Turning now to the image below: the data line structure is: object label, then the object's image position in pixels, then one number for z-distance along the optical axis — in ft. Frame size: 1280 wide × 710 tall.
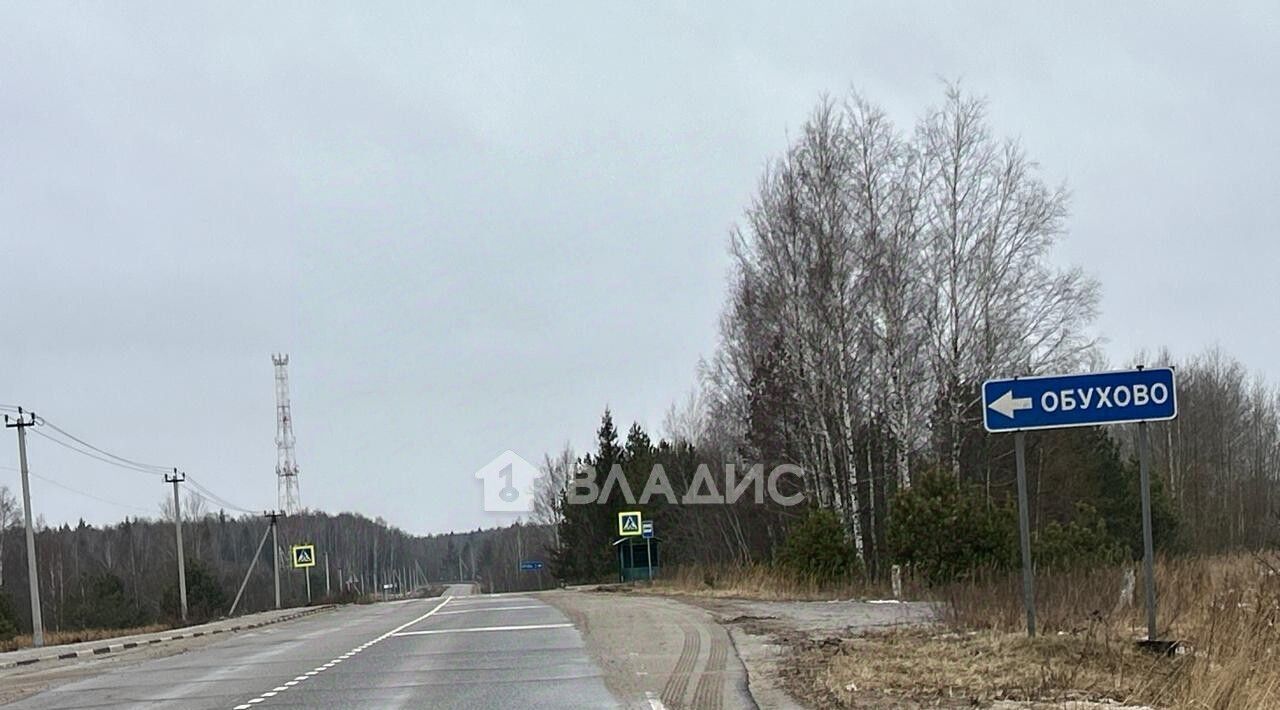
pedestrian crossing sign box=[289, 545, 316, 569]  217.56
